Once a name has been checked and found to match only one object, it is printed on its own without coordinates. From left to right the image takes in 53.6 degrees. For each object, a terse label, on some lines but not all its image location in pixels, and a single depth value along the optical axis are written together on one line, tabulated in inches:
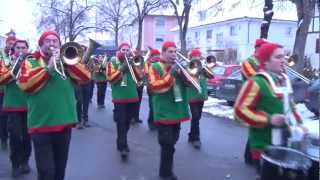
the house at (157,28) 1840.5
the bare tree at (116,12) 1086.9
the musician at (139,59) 221.1
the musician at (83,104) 284.9
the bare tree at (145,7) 863.2
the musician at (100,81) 395.6
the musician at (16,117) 172.5
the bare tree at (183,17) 690.5
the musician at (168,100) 160.9
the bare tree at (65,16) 1002.4
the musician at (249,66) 172.6
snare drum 93.7
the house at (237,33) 1217.2
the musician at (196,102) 228.1
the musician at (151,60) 235.0
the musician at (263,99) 104.5
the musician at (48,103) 125.4
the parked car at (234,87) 341.5
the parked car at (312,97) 261.5
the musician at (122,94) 201.6
